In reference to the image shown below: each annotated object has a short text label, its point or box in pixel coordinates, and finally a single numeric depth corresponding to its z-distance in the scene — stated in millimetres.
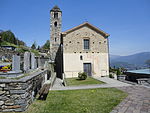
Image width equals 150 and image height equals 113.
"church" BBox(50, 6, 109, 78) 18406
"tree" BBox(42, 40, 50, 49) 59206
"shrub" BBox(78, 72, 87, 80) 14515
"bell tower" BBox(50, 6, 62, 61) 27703
